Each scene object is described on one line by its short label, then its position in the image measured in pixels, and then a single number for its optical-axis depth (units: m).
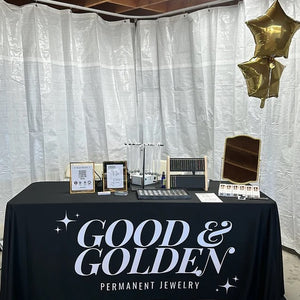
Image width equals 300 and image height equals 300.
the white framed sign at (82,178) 2.28
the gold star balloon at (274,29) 2.19
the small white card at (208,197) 2.14
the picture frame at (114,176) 2.33
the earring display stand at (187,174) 2.37
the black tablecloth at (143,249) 2.06
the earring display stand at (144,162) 2.49
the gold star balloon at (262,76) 2.36
